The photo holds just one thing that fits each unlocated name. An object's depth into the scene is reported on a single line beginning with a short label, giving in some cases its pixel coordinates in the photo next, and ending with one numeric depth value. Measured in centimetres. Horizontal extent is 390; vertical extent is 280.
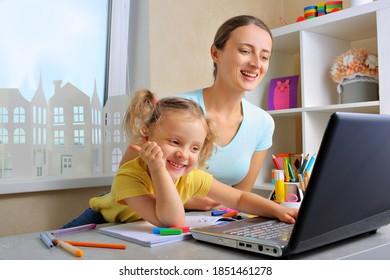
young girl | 88
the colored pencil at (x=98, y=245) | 74
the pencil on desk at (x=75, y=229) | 87
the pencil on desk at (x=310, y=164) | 136
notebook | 76
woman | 147
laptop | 57
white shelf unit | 179
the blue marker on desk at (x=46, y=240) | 76
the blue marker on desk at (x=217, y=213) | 106
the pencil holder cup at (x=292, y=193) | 111
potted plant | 191
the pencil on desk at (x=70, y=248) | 69
